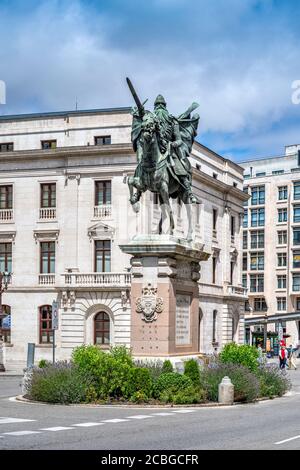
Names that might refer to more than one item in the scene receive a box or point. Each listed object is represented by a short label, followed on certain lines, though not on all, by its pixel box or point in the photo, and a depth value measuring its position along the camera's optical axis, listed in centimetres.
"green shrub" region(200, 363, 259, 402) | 2450
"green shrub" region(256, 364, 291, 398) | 2709
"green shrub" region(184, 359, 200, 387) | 2394
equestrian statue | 2575
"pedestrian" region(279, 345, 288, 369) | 5381
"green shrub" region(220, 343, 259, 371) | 2781
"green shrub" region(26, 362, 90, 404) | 2338
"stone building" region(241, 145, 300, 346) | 11488
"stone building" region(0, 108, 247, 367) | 6247
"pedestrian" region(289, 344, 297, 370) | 5956
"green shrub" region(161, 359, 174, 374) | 2405
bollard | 2384
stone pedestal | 2502
